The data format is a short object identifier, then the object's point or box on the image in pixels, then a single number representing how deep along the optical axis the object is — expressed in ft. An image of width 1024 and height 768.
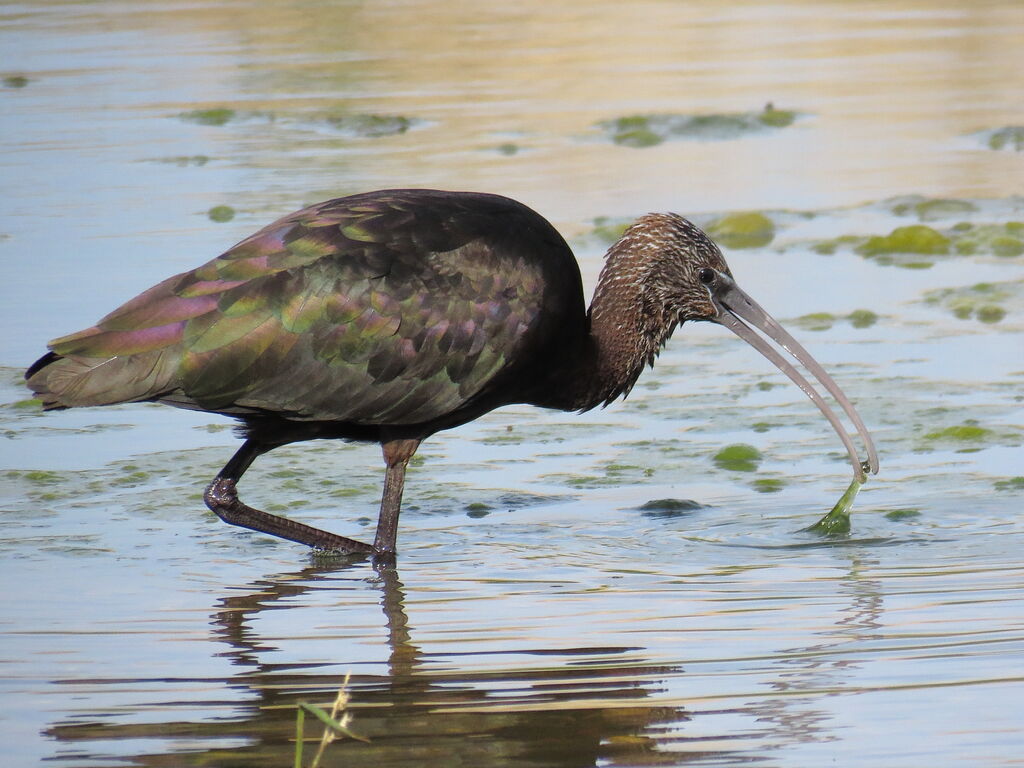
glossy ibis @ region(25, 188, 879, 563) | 41.24
